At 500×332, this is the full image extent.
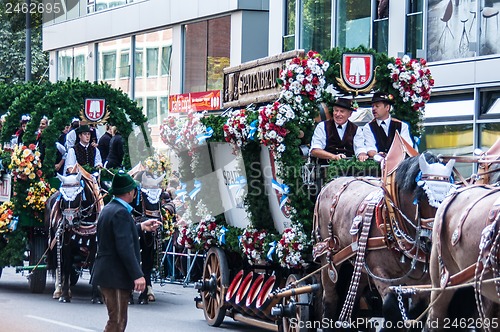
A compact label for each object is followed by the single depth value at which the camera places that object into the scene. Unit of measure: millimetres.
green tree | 40656
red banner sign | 29719
